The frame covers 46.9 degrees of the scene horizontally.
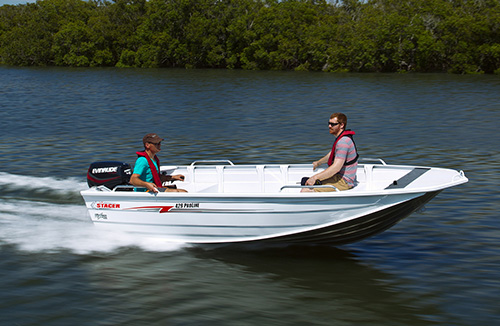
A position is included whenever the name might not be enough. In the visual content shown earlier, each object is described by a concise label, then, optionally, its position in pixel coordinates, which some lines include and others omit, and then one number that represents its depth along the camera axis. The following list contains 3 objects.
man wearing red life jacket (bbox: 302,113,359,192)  7.52
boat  7.17
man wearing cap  7.79
